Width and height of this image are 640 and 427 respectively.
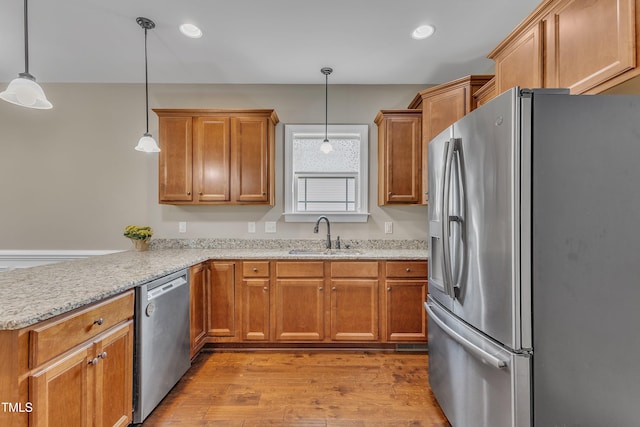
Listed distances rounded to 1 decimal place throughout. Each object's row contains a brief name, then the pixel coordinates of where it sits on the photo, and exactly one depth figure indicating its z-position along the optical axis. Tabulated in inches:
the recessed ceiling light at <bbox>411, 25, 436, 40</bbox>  89.2
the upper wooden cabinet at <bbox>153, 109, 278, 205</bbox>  114.7
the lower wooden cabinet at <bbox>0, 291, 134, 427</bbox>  40.8
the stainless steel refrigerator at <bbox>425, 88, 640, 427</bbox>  44.2
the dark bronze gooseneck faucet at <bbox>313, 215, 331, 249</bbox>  121.4
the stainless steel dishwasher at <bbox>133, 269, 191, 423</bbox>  65.8
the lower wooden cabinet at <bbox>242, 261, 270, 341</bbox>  104.1
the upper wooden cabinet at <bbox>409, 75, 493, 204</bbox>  99.9
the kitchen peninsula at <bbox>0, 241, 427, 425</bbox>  42.3
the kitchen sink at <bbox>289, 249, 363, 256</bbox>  111.4
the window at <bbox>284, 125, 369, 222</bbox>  128.4
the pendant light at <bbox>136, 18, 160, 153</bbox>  86.5
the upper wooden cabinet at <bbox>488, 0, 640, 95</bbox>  46.5
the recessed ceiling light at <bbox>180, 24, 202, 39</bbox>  88.6
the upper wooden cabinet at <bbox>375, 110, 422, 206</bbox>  115.0
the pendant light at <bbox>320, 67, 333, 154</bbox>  114.0
